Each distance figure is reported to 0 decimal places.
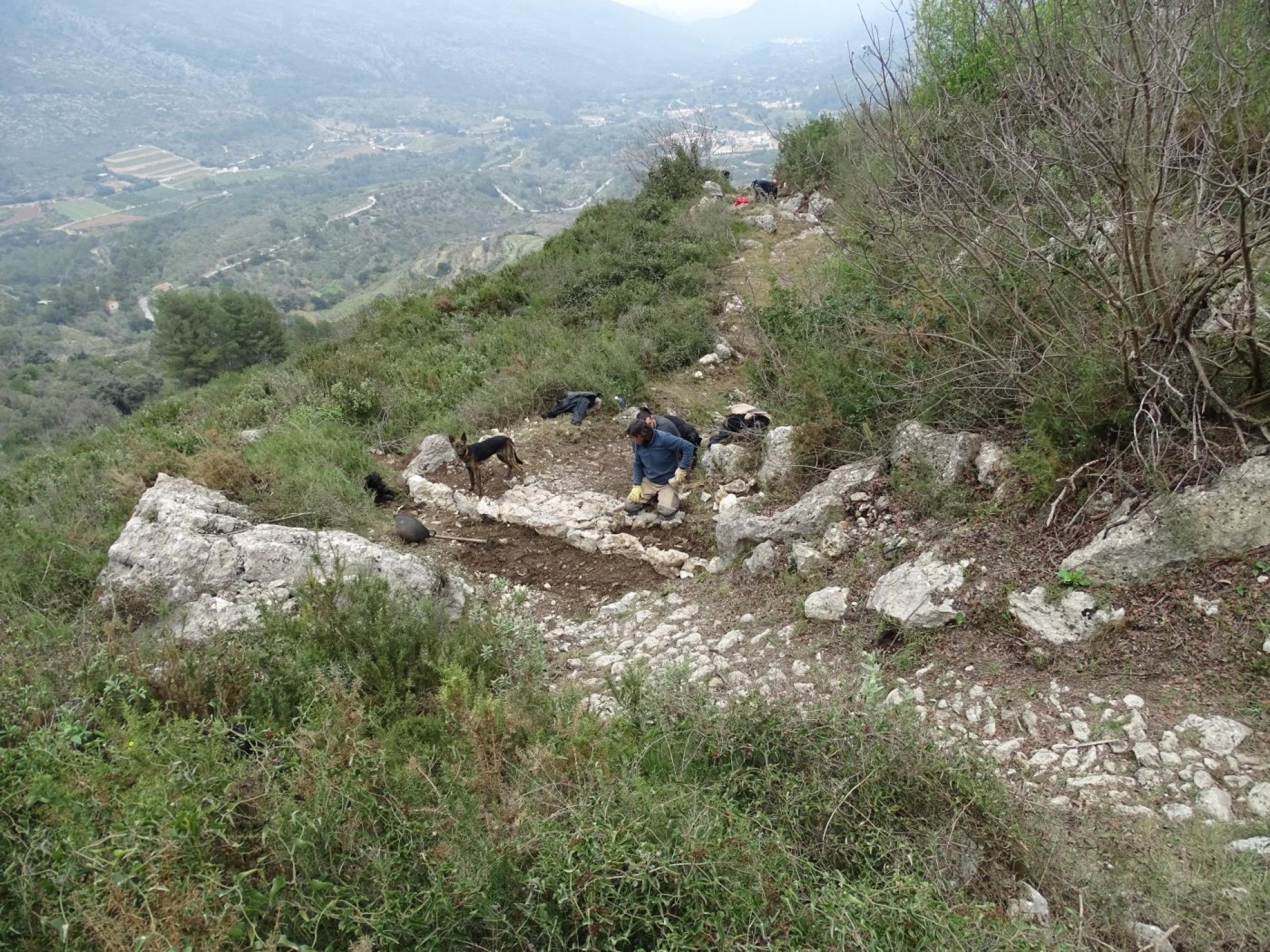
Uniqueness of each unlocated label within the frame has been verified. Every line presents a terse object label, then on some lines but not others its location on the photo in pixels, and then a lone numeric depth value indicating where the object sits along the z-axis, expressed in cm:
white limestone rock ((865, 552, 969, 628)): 347
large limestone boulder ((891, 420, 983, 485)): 415
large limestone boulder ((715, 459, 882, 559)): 454
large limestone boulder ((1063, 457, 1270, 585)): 303
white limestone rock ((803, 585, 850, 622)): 384
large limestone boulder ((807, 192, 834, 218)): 1394
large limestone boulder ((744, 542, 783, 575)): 452
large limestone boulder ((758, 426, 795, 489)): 524
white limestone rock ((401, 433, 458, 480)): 717
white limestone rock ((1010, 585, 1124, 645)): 312
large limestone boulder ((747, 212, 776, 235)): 1498
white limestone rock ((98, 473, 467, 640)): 417
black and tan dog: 650
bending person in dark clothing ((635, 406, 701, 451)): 658
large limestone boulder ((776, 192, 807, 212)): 1656
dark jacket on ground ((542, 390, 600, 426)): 802
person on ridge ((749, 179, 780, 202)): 1788
